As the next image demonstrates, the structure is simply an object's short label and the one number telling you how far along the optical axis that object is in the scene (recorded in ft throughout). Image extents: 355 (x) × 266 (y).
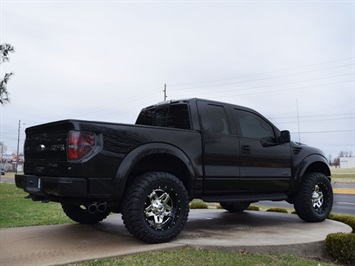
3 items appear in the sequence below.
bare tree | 47.16
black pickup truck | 14.73
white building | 325.01
